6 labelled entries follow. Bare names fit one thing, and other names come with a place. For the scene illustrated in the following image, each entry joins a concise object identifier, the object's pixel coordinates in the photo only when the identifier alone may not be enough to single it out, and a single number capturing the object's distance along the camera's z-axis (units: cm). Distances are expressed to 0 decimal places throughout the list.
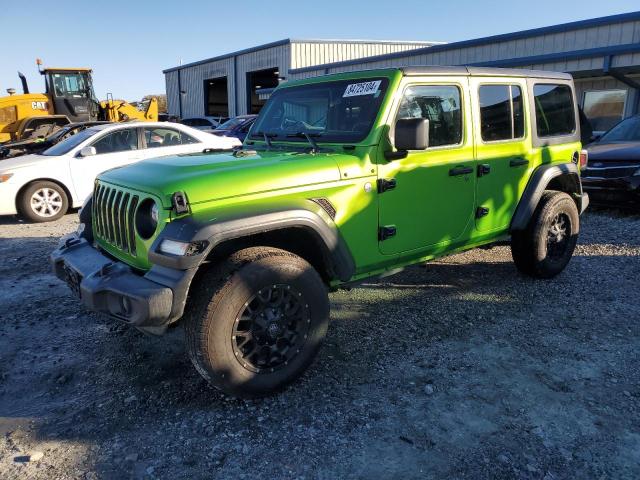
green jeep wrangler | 285
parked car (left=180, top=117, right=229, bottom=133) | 2183
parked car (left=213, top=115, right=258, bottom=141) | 1521
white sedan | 791
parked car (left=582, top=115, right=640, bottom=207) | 791
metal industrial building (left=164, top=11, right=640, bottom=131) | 1148
